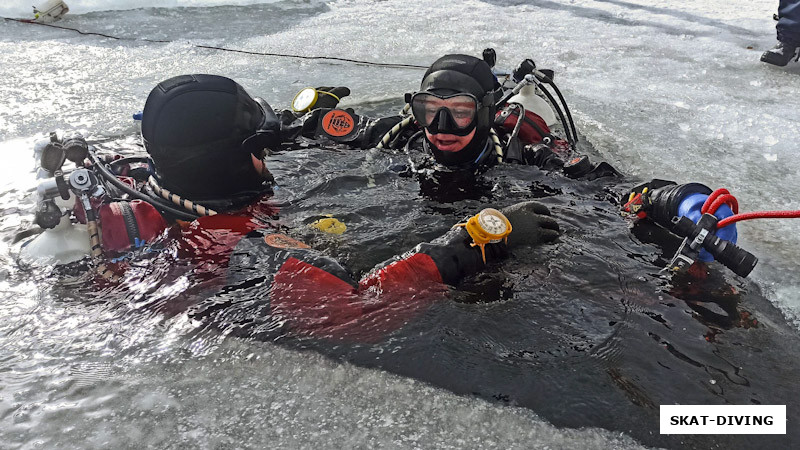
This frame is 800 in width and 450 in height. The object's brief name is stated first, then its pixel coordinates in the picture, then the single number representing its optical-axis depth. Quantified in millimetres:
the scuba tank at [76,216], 2193
